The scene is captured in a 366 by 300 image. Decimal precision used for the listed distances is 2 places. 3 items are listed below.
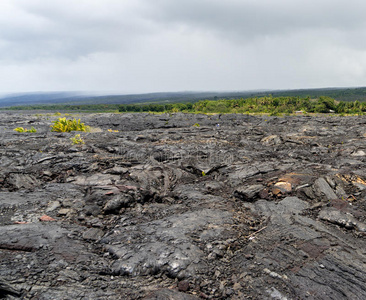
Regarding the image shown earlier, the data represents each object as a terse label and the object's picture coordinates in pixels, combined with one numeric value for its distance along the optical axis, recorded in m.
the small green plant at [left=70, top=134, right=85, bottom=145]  14.46
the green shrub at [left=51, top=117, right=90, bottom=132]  20.24
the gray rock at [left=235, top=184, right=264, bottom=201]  7.98
